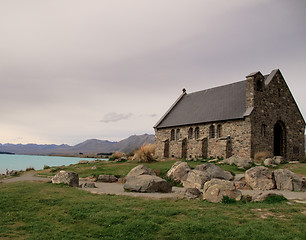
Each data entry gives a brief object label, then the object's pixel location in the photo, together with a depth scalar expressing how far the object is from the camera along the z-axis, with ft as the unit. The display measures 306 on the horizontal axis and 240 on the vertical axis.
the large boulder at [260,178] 51.55
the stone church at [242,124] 98.68
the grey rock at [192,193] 40.32
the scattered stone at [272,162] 80.38
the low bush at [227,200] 36.68
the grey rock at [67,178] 55.31
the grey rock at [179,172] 61.99
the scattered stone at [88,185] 55.26
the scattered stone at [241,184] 52.95
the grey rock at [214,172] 56.39
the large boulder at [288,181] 49.80
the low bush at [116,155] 121.29
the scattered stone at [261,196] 38.12
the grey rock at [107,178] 68.64
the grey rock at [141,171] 57.82
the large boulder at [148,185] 46.98
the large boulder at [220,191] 37.58
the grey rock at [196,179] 52.90
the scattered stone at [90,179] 69.67
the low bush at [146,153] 100.27
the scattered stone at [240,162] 76.33
